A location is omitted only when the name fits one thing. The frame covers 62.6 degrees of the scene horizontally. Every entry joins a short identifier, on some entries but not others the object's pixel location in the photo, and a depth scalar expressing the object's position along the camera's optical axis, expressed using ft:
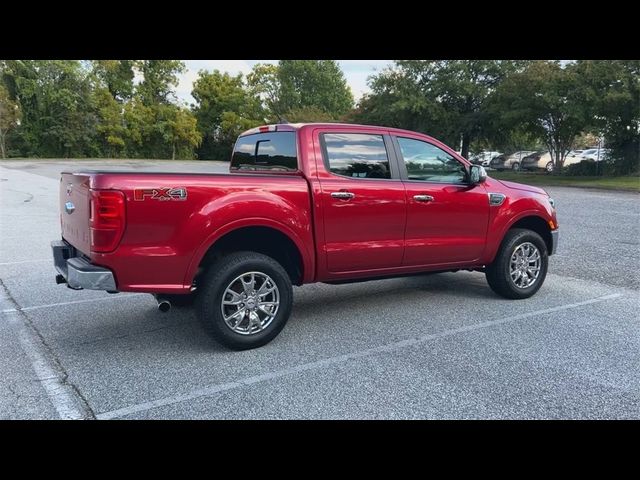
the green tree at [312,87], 216.74
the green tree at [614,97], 71.10
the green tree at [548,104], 76.13
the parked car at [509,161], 109.65
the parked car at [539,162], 99.04
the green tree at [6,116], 158.40
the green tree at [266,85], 202.80
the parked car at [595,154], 86.25
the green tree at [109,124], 168.76
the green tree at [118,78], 179.52
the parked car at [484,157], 121.90
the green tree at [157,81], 181.68
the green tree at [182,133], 173.99
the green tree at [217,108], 185.26
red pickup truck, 12.69
